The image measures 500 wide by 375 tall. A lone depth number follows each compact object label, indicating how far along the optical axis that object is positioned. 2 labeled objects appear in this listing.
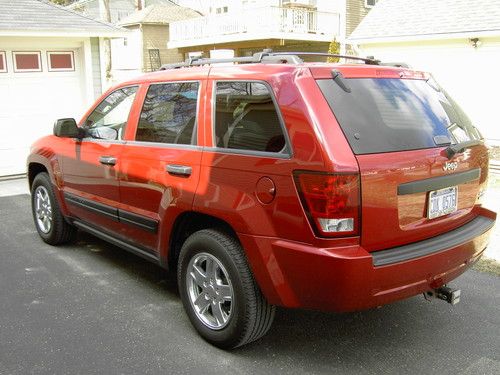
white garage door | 10.27
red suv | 2.90
